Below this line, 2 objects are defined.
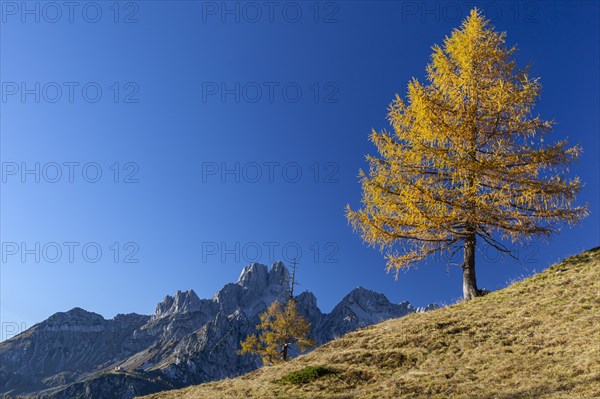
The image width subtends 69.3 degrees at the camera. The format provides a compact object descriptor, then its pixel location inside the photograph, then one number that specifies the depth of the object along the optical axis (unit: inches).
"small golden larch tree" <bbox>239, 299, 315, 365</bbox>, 1674.5
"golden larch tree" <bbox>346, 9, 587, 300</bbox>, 729.0
